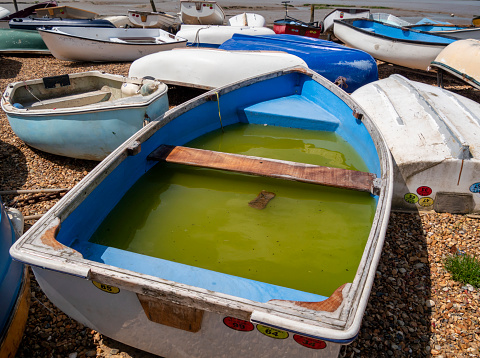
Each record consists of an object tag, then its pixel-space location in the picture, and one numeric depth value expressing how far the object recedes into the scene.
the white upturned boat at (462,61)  6.93
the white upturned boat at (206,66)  7.21
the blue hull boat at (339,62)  8.14
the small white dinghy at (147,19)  14.28
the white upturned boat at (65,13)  15.38
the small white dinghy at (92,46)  10.30
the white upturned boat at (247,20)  15.33
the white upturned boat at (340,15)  13.91
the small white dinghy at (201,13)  14.57
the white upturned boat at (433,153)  4.10
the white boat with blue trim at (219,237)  2.04
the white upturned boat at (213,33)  11.94
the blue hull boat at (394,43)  9.28
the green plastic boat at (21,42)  11.72
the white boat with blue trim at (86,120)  4.84
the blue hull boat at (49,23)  12.25
